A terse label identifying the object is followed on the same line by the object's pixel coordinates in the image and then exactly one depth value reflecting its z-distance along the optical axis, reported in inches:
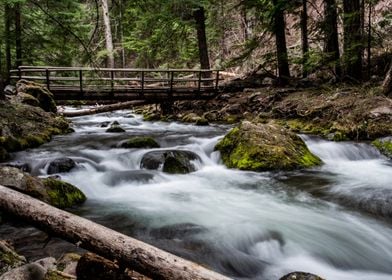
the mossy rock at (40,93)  530.9
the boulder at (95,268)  117.5
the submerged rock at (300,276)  121.0
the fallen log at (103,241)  100.8
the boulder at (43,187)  188.5
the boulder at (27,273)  108.0
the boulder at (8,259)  119.9
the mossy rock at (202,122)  555.5
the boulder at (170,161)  308.8
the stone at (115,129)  516.7
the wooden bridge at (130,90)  571.2
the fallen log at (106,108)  654.5
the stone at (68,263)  127.7
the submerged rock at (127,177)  296.0
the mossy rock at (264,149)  304.2
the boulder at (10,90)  512.5
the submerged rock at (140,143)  381.1
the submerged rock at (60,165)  290.7
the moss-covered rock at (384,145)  341.4
